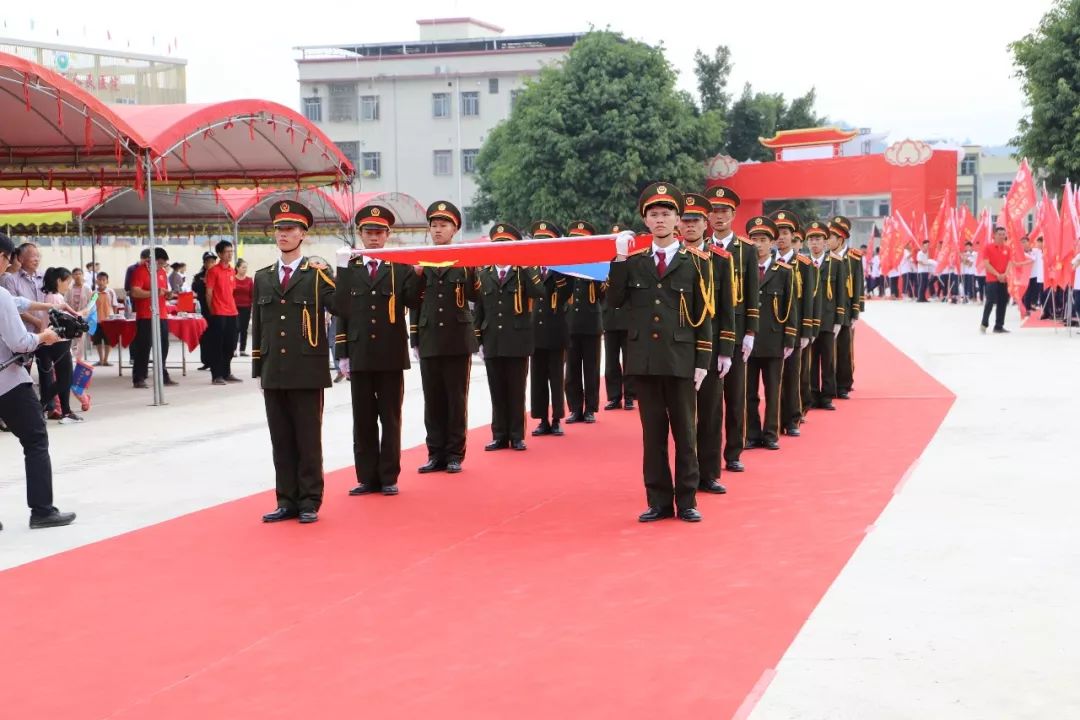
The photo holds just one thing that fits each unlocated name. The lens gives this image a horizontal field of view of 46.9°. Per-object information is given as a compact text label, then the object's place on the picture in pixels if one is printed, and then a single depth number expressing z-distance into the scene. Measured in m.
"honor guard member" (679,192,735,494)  6.96
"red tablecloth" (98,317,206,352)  16.05
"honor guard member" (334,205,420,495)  7.89
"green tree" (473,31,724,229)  41.41
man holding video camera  6.92
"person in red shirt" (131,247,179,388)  15.38
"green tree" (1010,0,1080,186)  27.78
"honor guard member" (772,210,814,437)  9.95
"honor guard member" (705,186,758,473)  8.32
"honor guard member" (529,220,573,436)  10.55
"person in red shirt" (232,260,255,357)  18.88
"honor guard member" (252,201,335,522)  7.07
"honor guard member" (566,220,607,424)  11.33
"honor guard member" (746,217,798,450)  9.41
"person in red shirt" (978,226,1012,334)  19.31
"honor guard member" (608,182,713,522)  6.77
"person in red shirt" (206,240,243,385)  16.17
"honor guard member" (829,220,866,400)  11.89
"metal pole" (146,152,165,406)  13.03
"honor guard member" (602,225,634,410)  12.07
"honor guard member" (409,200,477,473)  8.64
